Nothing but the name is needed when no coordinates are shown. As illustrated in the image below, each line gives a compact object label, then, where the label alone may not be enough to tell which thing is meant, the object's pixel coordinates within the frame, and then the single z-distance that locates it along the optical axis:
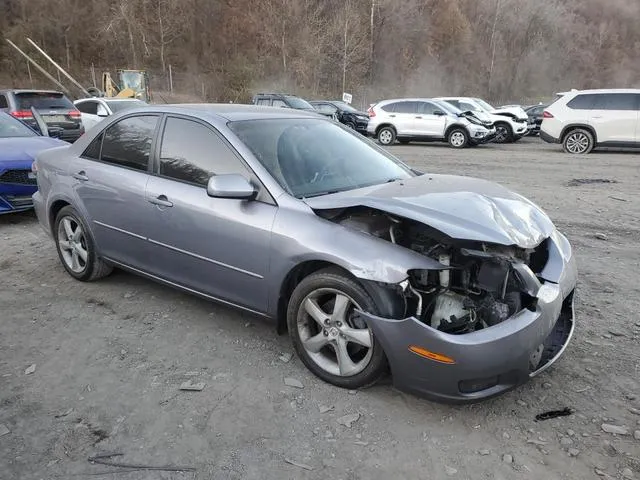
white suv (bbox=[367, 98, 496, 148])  16.80
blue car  6.45
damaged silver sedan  2.73
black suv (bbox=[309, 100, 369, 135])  21.89
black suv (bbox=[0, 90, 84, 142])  11.97
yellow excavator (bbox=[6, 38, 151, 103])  26.88
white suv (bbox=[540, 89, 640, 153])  14.16
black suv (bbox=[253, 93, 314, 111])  19.50
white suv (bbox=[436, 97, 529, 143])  18.70
